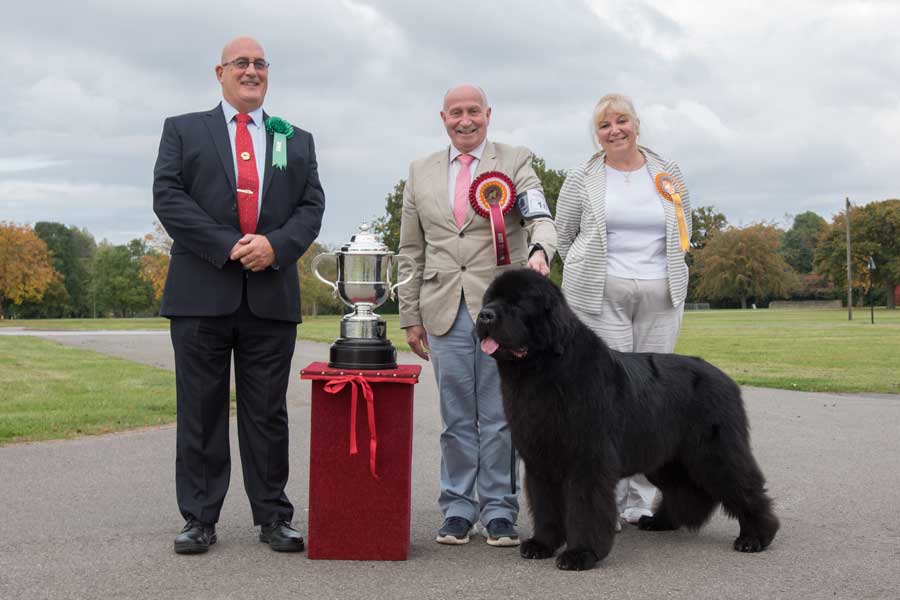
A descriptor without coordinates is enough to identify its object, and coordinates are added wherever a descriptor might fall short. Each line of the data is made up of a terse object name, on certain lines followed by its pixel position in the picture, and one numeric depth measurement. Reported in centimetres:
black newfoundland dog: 404
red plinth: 438
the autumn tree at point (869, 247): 6850
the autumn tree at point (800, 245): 10044
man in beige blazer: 487
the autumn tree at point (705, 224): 8931
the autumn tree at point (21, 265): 6562
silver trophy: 450
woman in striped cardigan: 524
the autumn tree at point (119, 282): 8131
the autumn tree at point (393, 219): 4331
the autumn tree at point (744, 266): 8288
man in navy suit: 445
